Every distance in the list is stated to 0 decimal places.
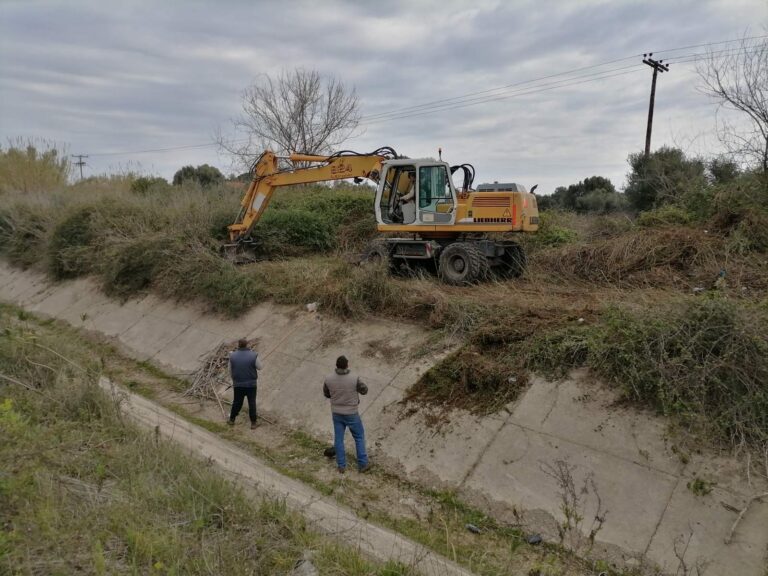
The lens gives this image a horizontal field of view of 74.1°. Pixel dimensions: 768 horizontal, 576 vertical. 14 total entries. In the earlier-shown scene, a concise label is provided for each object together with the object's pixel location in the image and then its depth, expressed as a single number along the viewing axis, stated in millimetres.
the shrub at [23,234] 19848
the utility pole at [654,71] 25214
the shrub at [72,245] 16812
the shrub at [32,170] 28156
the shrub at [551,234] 14281
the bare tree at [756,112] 11789
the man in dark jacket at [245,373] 8109
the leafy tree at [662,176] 14083
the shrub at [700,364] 5406
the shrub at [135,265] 14469
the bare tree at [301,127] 28766
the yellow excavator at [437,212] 11055
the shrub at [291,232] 15695
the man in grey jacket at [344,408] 6582
